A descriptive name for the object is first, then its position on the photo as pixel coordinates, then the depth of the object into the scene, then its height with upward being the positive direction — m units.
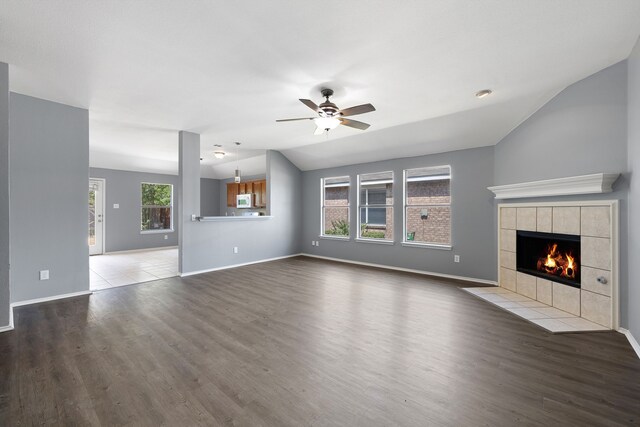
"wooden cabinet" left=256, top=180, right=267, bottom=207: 8.46 +0.62
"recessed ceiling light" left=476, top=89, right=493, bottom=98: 3.31 +1.49
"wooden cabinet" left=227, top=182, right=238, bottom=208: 9.50 +0.67
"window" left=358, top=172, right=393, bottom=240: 6.07 +0.17
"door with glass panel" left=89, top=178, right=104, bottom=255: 7.30 -0.10
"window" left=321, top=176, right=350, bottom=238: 6.89 +0.15
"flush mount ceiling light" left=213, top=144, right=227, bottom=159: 6.58 +1.51
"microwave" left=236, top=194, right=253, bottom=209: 8.81 +0.39
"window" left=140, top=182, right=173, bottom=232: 8.38 +0.18
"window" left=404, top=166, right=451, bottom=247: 5.30 +0.14
